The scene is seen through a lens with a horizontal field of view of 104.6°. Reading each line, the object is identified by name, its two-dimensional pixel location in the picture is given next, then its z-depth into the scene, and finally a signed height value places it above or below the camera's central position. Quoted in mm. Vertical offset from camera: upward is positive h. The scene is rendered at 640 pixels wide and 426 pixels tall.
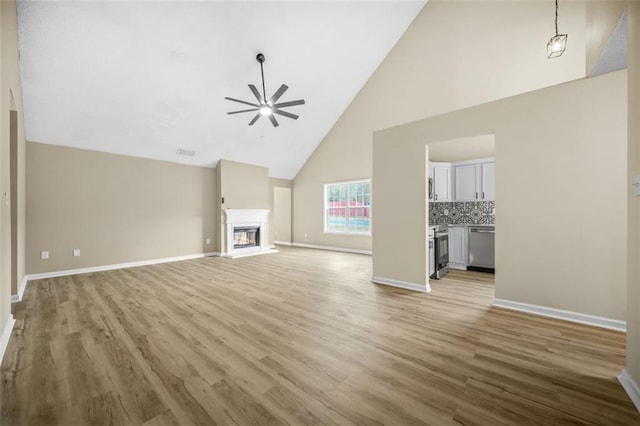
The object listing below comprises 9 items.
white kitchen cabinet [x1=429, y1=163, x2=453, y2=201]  5121 +648
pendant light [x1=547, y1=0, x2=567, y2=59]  3305 +2295
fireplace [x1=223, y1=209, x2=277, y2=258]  6750 -597
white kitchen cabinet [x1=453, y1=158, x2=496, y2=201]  4824 +641
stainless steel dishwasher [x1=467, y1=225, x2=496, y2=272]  4601 -698
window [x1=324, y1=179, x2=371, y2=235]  7164 +152
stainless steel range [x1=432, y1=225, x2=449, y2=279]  4168 -691
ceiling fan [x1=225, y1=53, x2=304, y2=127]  3877 +1775
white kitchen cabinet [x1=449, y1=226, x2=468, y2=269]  4906 -714
